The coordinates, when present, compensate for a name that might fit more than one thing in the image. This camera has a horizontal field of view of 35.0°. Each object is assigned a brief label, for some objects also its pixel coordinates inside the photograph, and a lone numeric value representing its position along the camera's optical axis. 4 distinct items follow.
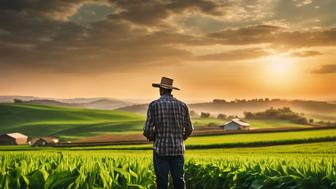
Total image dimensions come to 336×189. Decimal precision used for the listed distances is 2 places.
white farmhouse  141.27
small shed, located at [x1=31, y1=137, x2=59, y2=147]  98.56
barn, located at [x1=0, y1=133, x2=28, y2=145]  126.07
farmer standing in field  9.09
